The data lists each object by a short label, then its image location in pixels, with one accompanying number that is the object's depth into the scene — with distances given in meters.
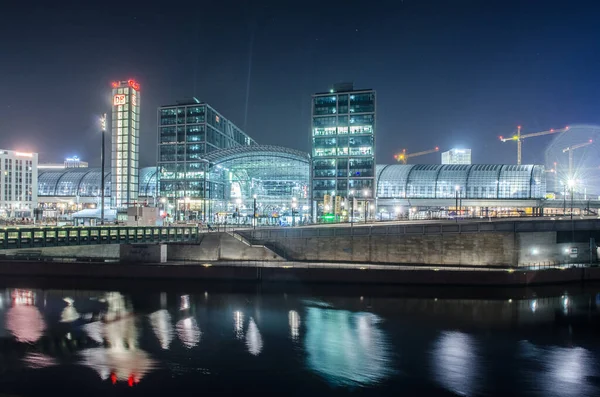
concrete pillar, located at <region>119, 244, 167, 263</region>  57.28
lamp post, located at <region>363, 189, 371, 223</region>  108.65
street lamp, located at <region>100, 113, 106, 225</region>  64.19
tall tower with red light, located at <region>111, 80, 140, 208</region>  118.75
